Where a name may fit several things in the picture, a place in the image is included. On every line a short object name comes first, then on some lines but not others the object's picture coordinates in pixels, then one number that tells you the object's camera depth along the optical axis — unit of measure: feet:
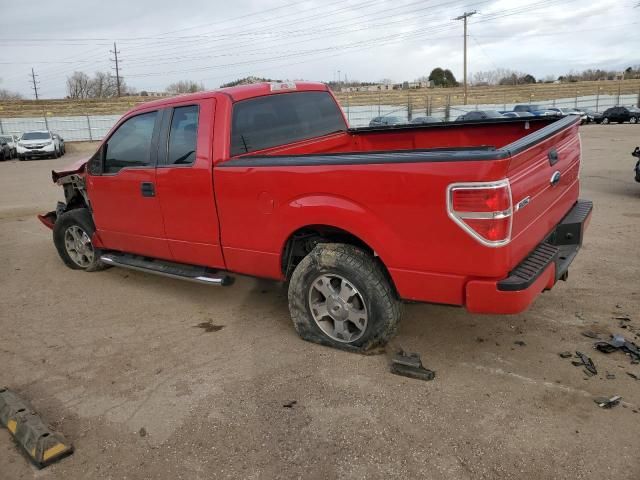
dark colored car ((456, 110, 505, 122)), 92.91
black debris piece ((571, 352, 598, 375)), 11.29
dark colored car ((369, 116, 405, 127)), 96.02
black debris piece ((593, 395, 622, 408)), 10.07
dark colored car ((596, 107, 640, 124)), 113.70
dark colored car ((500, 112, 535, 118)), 99.07
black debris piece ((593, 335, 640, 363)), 11.91
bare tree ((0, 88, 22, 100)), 301.63
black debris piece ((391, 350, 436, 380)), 11.41
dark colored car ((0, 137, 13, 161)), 86.37
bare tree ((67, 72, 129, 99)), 292.81
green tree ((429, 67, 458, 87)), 319.88
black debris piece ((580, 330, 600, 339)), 12.87
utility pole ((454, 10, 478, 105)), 172.85
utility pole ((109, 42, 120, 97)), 277.23
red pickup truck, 10.01
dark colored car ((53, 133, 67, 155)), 89.99
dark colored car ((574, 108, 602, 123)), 119.76
